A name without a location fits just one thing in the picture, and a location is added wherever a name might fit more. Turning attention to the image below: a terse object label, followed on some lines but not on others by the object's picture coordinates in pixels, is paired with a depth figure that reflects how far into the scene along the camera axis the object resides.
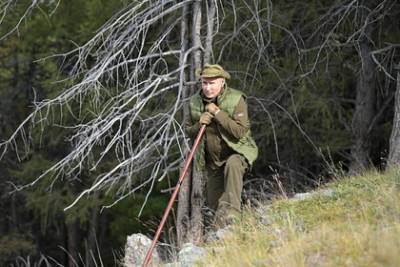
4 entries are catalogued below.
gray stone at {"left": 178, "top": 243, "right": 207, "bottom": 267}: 11.35
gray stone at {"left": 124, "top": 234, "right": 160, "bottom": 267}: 13.72
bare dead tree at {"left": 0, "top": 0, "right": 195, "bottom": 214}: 16.17
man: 13.80
